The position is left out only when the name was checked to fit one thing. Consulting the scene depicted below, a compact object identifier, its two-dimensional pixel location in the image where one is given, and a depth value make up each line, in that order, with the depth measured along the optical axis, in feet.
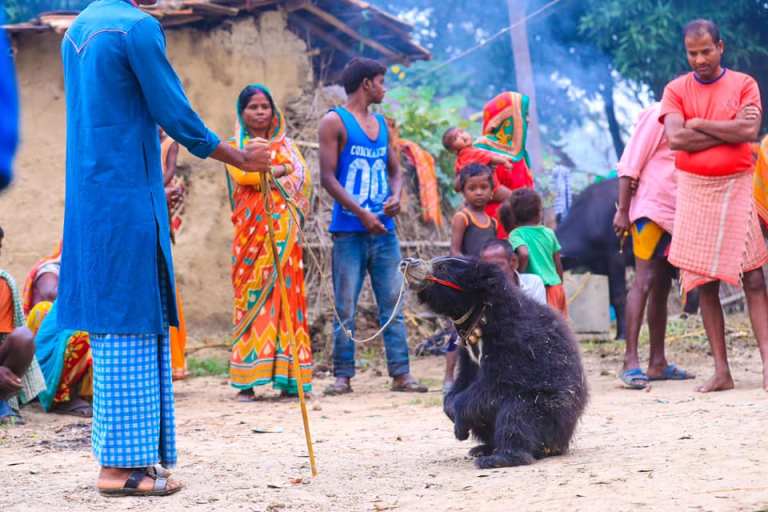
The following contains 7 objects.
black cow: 38.95
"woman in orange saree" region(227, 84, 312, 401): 23.82
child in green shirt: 22.45
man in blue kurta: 13.65
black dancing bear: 14.60
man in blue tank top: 24.34
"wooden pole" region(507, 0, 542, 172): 50.62
